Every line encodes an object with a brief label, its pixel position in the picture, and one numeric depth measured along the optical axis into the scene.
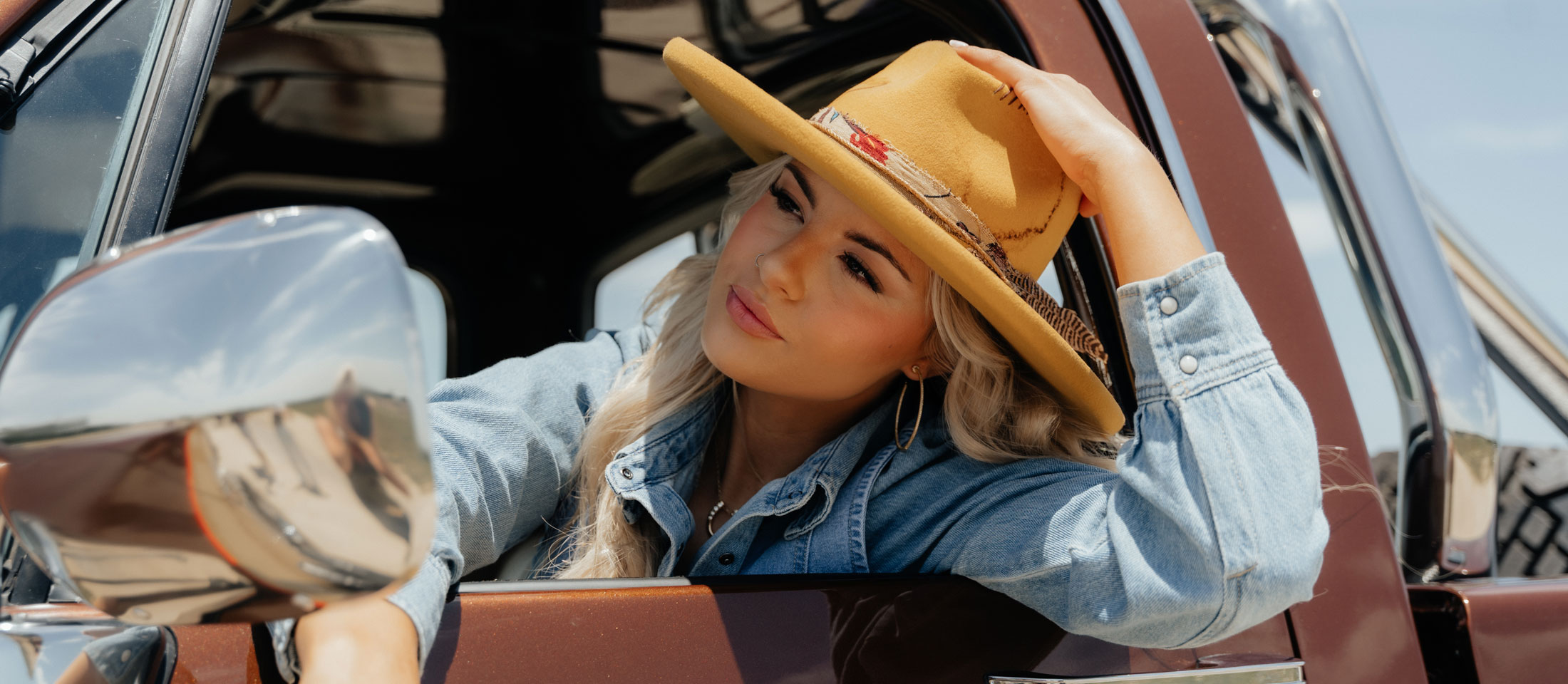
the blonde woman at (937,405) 1.16
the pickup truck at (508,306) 0.50
